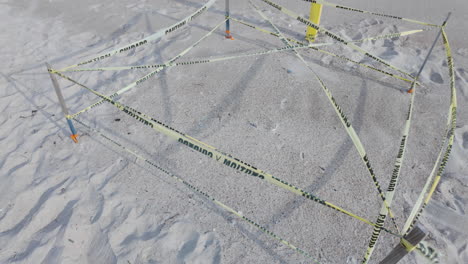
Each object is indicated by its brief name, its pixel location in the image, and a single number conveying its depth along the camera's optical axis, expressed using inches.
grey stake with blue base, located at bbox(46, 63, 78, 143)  128.4
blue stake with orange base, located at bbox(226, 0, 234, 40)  225.0
